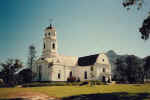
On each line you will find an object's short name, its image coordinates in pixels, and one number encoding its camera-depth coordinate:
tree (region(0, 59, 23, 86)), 47.19
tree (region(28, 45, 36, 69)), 78.88
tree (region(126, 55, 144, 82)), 84.62
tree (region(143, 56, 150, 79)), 70.03
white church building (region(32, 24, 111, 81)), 59.62
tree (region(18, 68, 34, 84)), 56.16
